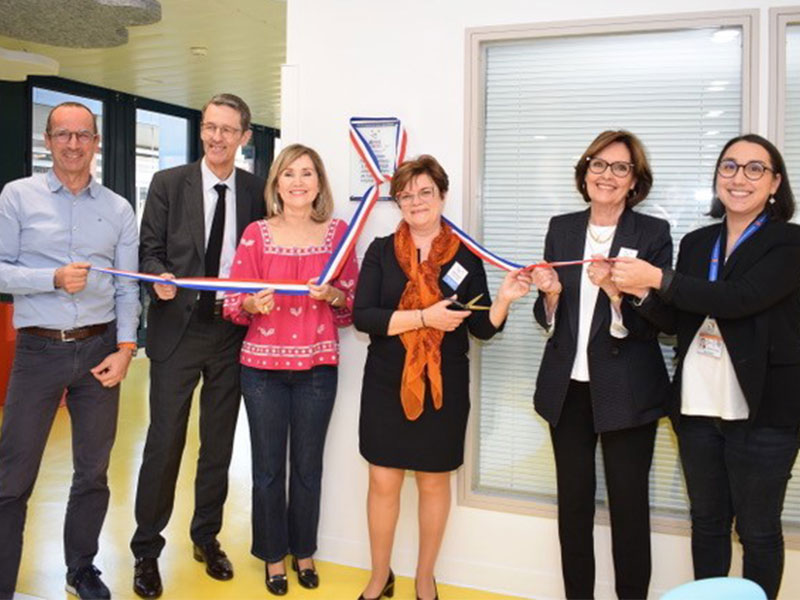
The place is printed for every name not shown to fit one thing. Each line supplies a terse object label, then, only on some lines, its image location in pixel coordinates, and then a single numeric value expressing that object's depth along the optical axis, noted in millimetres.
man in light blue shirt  2725
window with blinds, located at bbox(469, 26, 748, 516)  2926
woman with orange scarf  2758
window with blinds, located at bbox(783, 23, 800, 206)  2822
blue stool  1174
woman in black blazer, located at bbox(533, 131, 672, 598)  2527
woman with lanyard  2277
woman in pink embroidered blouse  2941
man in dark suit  3045
